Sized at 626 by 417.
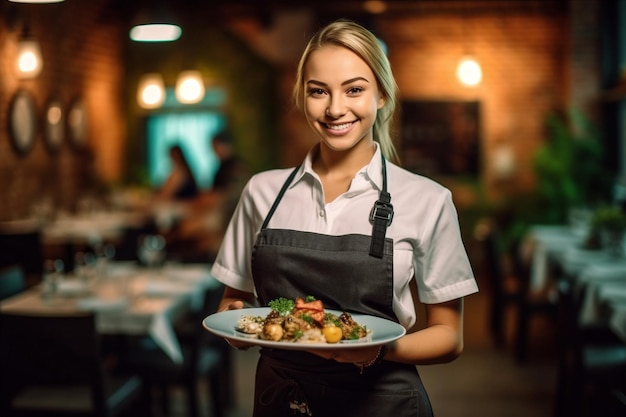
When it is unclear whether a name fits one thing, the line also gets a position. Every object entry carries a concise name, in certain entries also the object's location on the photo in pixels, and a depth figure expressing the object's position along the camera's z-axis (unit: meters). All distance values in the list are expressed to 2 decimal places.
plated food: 1.42
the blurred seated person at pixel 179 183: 7.94
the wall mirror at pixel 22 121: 7.30
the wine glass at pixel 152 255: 4.70
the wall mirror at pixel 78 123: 8.69
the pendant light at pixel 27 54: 6.56
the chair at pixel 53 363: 2.99
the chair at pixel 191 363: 3.70
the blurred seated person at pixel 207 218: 7.02
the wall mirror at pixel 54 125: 8.08
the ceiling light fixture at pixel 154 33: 5.50
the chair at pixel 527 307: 5.46
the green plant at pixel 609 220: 5.05
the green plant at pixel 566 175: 7.64
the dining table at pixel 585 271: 3.83
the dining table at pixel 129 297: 3.69
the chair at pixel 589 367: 3.67
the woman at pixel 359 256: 1.58
